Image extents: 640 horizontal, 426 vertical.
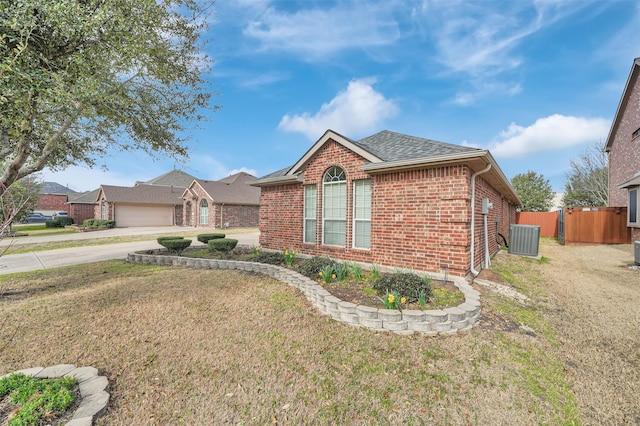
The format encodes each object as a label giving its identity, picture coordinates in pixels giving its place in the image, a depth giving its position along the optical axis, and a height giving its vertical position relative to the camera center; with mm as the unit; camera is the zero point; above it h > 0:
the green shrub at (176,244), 9840 -1230
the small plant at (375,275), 5872 -1377
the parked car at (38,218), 40844 -1232
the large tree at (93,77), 4141 +2824
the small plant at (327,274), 5620 -1336
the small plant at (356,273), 5902 -1358
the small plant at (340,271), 5832 -1326
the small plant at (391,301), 4137 -1418
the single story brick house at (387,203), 5832 +330
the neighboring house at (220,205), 24344 +803
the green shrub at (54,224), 29336 -1511
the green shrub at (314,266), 6203 -1288
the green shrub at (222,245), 9281 -1181
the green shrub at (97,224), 24266 -1208
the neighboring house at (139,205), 27438 +688
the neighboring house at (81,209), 31578 +248
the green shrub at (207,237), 10378 -1015
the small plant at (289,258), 7516 -1302
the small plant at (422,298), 4306 -1408
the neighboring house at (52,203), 47000 +1386
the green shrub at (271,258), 7820 -1404
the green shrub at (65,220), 29877 -1072
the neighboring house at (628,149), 12391 +4288
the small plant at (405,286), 4562 -1308
